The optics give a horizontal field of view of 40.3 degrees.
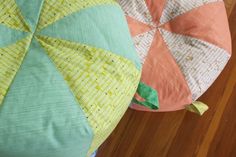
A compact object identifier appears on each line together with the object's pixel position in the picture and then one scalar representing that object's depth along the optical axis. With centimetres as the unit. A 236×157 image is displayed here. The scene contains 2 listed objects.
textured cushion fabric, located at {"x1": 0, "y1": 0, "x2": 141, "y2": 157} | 70
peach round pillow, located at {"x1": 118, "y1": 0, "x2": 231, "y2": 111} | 103
